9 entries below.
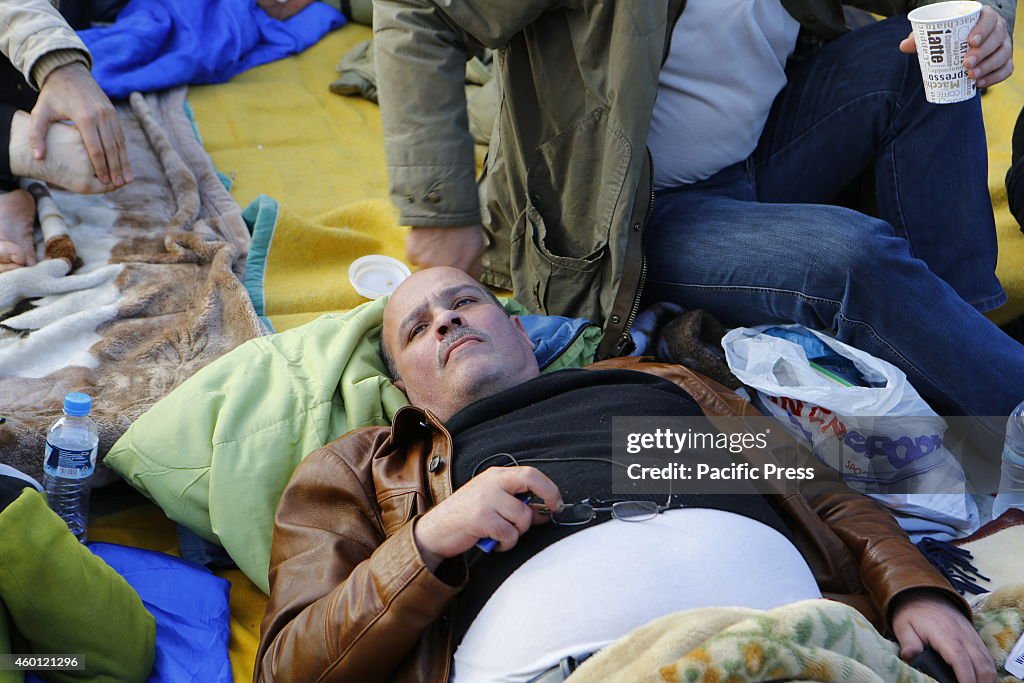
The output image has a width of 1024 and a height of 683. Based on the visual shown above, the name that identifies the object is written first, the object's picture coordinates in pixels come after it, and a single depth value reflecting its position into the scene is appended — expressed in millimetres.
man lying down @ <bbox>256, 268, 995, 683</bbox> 1402
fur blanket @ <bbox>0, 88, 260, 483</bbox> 2098
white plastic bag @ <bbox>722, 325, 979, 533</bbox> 1967
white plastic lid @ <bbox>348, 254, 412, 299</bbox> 2615
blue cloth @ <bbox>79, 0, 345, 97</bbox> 3252
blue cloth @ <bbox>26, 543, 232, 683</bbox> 1712
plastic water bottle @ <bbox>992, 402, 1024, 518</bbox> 1950
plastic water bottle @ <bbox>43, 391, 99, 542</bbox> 1875
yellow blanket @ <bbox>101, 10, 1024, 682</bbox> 2559
